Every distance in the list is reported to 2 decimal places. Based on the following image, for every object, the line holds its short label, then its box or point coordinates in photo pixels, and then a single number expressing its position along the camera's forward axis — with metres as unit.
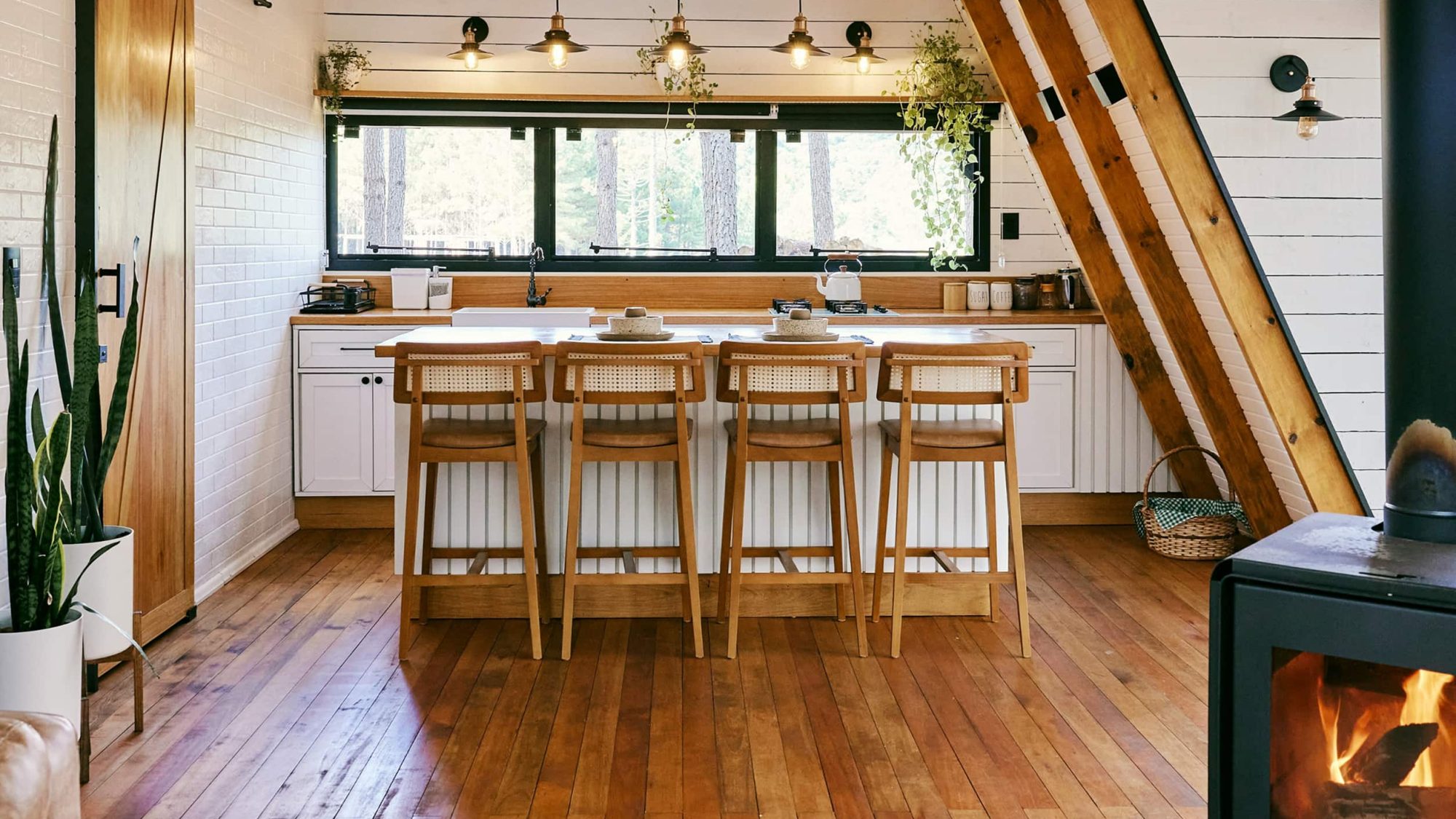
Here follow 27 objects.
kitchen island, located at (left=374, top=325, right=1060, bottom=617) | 4.23
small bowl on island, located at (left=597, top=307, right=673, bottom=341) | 3.96
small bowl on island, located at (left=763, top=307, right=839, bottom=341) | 3.95
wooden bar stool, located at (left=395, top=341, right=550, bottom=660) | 3.71
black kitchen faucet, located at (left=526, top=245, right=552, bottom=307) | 6.18
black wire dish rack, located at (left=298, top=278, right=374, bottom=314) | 5.80
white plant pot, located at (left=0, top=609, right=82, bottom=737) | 2.70
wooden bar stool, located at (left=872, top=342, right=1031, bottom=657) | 3.78
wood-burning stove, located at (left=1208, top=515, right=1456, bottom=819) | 1.97
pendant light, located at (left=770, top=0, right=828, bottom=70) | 5.41
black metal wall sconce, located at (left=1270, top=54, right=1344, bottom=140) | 3.48
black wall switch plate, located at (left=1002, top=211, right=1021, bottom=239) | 6.34
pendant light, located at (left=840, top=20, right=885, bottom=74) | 5.89
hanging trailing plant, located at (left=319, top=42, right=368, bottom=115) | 6.10
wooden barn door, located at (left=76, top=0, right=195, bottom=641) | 3.52
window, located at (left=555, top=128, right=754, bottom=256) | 6.44
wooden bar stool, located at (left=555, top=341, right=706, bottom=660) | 3.75
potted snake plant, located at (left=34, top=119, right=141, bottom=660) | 3.06
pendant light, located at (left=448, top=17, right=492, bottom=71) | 5.97
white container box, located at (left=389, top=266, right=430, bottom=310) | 6.11
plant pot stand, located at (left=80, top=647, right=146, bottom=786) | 2.95
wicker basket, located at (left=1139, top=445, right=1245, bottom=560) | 5.18
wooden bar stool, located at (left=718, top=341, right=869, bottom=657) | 3.77
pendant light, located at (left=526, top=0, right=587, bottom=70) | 5.47
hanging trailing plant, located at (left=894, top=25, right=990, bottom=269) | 6.09
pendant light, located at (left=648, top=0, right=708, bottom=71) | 5.30
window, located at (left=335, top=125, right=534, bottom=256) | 6.34
